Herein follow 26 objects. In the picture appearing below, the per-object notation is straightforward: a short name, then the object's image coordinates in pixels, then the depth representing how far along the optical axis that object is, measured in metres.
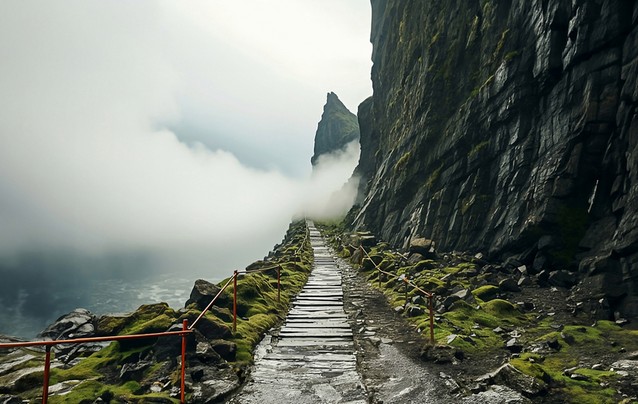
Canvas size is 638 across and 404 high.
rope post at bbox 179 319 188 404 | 8.23
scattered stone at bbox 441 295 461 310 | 16.10
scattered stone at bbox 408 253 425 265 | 29.33
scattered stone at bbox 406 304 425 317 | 16.01
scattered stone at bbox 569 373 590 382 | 8.83
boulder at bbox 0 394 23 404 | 8.35
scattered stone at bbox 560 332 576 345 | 11.73
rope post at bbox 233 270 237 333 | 12.85
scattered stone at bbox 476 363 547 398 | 8.16
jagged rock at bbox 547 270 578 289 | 18.53
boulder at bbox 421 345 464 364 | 10.88
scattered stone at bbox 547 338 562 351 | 11.22
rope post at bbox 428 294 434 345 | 12.10
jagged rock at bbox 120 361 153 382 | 9.88
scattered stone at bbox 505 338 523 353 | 11.48
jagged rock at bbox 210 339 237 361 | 11.11
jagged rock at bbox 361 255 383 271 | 30.85
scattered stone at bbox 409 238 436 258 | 30.47
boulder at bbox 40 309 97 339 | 20.52
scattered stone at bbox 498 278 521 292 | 18.94
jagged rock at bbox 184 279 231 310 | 15.10
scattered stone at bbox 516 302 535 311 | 16.20
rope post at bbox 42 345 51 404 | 6.60
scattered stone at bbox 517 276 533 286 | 19.80
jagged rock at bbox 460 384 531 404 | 8.00
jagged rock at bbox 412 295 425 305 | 17.28
